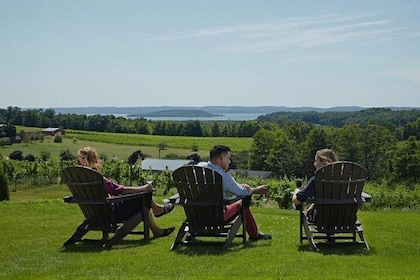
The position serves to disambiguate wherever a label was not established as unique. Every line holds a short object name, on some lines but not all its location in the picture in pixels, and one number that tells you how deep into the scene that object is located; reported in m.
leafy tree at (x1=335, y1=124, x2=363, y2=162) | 61.50
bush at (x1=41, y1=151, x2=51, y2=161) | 58.11
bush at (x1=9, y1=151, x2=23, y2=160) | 54.06
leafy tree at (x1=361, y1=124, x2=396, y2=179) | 59.34
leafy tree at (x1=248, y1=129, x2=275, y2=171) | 57.22
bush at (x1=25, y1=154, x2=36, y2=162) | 52.06
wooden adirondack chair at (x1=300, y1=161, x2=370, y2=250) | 6.54
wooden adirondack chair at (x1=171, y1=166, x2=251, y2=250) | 6.71
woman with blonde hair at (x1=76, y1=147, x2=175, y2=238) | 7.29
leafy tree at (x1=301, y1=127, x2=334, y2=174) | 58.22
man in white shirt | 6.95
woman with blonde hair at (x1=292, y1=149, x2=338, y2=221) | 6.80
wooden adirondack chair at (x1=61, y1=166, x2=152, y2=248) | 6.98
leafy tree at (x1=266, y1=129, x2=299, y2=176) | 42.71
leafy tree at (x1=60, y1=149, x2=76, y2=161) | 47.33
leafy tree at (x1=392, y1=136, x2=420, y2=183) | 45.75
